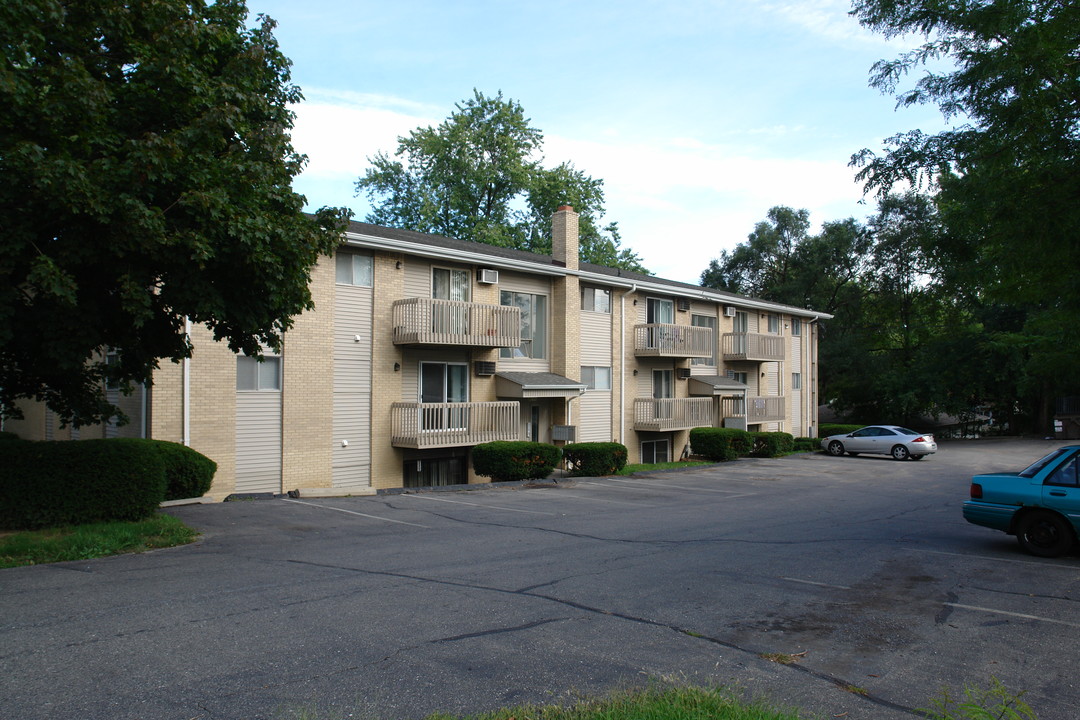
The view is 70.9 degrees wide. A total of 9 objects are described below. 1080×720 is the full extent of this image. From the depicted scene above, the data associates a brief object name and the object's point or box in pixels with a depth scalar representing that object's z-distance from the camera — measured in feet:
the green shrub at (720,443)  94.89
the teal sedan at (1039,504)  32.76
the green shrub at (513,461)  66.39
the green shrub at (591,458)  74.79
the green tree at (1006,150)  27.86
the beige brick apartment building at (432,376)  56.70
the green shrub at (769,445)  102.37
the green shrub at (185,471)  47.75
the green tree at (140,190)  26.37
